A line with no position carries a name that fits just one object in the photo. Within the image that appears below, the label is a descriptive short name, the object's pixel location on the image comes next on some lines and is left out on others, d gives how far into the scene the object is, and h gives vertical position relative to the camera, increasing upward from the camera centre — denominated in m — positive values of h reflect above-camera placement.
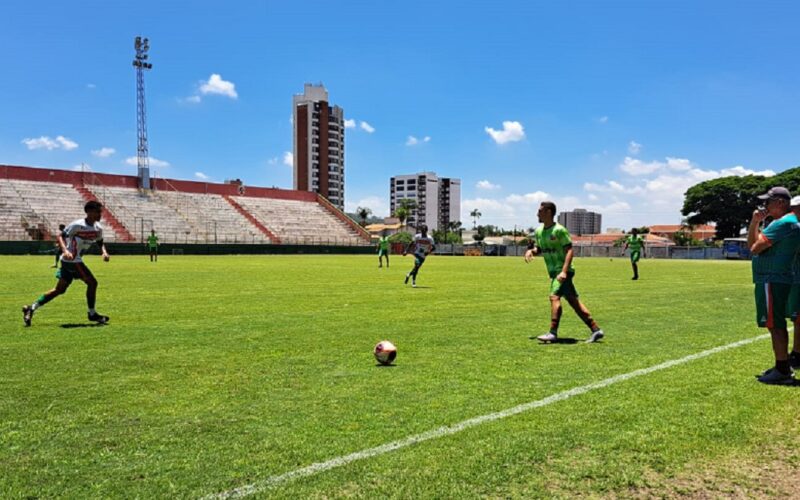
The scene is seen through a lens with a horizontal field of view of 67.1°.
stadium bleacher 59.09 +3.27
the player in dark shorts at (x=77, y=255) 10.17 -0.22
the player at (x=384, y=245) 36.15 -0.22
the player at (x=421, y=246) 19.51 -0.15
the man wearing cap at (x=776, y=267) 6.04 -0.26
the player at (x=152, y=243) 37.18 -0.09
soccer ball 6.80 -1.25
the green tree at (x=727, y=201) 101.19 +7.06
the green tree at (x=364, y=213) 156.23 +7.84
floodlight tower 70.25 +20.42
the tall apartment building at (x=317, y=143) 146.75 +24.29
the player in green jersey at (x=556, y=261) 8.55 -0.29
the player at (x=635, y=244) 24.25 -0.10
